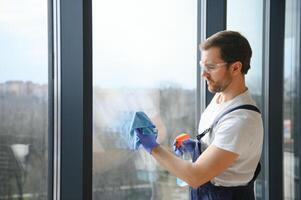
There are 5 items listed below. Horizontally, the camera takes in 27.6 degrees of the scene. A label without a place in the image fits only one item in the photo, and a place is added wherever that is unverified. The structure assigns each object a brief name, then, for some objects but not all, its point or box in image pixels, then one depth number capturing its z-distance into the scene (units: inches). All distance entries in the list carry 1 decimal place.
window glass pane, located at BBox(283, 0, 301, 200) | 145.1
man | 84.6
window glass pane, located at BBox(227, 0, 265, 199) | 129.0
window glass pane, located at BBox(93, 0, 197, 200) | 104.4
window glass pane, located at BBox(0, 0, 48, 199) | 93.9
